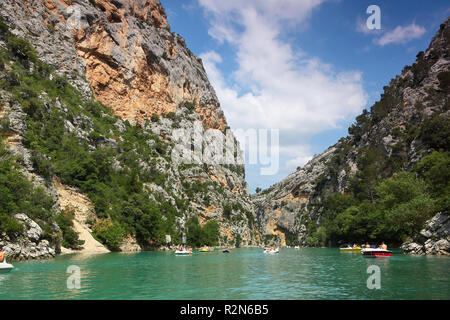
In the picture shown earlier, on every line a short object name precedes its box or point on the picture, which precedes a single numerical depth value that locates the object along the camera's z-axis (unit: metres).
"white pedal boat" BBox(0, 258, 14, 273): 23.48
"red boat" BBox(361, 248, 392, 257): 42.41
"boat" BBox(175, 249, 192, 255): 58.11
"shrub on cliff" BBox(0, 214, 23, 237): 33.06
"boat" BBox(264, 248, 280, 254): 72.56
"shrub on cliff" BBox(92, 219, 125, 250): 59.66
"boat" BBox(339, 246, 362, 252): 68.34
